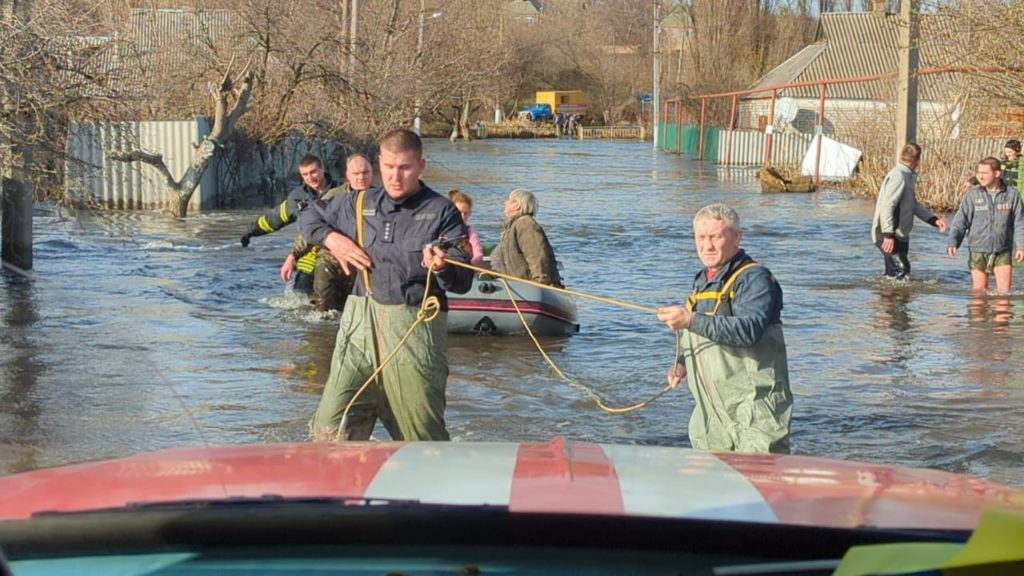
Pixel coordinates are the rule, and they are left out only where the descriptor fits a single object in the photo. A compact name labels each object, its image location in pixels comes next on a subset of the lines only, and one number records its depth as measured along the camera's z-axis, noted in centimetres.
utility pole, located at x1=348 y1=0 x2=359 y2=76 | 3597
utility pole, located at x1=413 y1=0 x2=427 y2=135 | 4376
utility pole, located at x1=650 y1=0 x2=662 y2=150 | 7298
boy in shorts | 1505
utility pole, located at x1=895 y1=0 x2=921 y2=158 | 2300
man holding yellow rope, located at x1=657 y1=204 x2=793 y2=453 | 590
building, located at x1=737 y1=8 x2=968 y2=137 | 5712
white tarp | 3981
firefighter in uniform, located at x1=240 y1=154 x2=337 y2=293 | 1195
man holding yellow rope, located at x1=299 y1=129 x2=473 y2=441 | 655
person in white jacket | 1608
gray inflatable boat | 1351
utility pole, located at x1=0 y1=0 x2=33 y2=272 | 1099
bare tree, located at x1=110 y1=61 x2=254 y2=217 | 2708
